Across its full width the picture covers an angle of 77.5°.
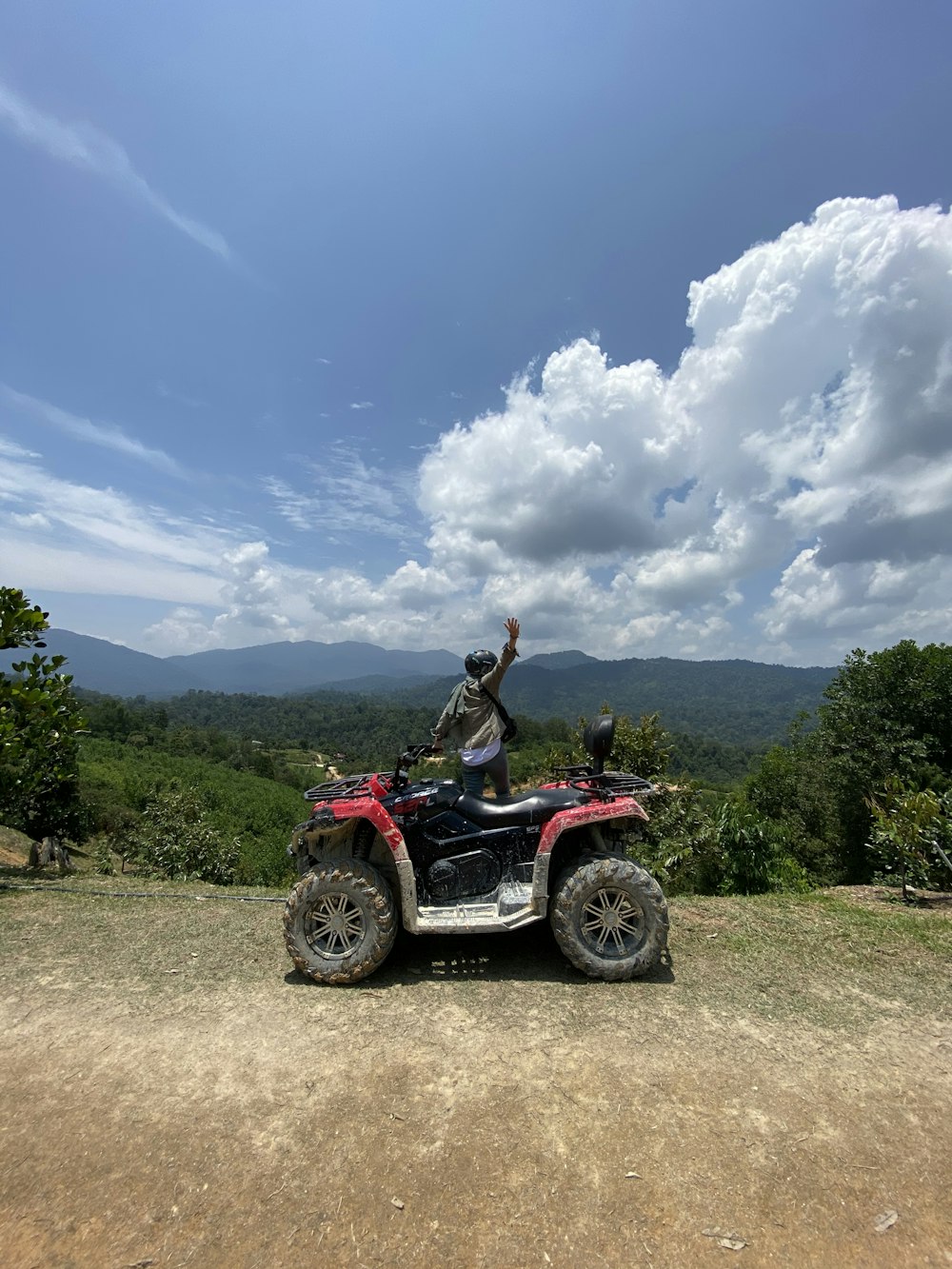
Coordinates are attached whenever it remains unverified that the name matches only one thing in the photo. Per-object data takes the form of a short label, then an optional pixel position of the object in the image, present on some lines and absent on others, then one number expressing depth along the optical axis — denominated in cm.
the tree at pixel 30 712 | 695
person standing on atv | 541
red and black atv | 411
